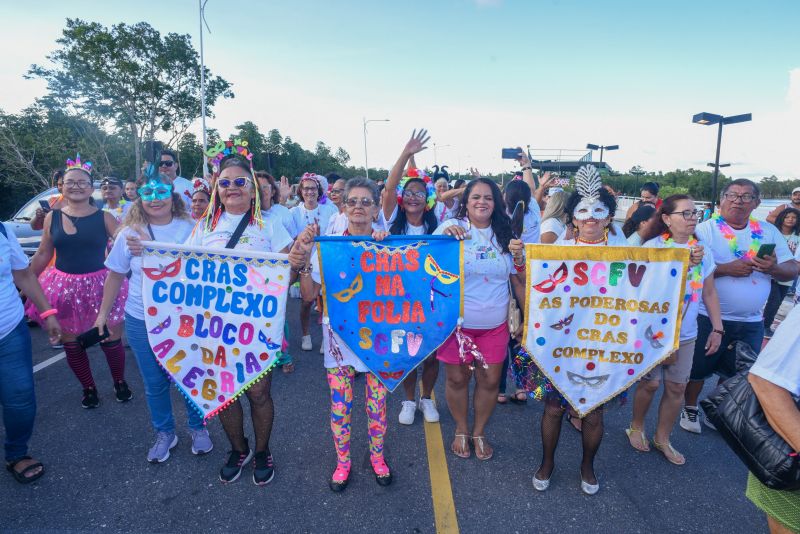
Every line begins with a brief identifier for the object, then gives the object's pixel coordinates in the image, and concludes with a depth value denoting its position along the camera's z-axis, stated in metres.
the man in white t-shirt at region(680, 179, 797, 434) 3.60
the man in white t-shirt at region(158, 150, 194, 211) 5.62
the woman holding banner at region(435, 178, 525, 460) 3.13
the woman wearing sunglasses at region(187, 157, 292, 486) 2.91
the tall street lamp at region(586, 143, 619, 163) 25.02
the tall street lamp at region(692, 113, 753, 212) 14.91
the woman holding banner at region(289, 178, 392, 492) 2.88
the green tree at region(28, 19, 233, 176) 21.62
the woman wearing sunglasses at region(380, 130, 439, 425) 3.89
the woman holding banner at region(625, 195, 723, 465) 3.15
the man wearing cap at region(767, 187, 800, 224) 6.12
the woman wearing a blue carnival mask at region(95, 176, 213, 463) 3.06
